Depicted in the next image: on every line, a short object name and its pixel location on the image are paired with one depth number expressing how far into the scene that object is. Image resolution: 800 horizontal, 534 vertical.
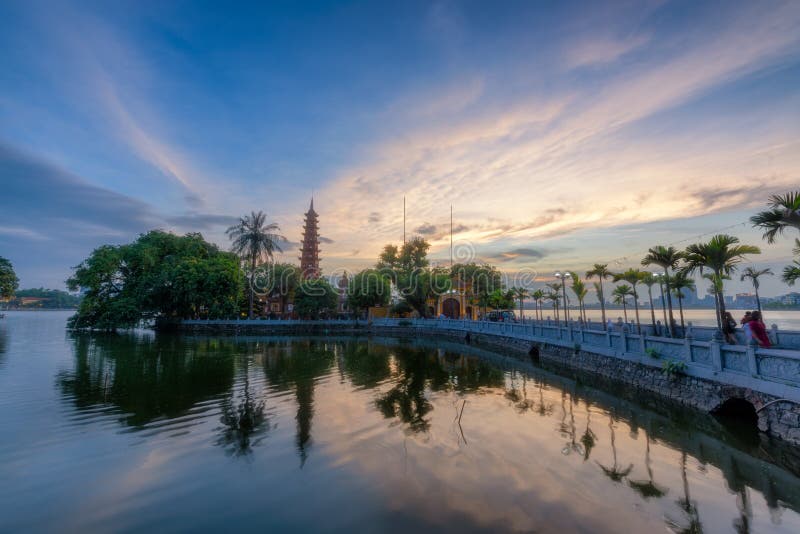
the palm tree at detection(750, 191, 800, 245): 9.74
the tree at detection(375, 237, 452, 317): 47.91
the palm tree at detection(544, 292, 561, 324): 39.57
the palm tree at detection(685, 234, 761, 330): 13.89
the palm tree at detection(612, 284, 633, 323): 26.44
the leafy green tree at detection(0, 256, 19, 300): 42.94
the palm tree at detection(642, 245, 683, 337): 17.45
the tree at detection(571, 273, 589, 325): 24.72
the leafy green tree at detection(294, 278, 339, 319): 46.19
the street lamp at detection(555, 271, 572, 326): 24.31
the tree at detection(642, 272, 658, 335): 21.11
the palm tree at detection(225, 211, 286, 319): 46.47
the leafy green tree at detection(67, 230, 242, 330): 39.75
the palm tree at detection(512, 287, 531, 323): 42.38
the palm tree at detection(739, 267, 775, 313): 22.77
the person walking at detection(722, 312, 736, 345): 11.50
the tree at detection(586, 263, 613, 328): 24.30
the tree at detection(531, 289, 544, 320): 43.38
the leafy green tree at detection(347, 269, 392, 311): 46.90
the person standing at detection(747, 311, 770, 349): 9.42
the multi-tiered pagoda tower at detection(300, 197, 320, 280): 62.49
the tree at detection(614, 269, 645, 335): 21.26
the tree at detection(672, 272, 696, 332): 21.14
